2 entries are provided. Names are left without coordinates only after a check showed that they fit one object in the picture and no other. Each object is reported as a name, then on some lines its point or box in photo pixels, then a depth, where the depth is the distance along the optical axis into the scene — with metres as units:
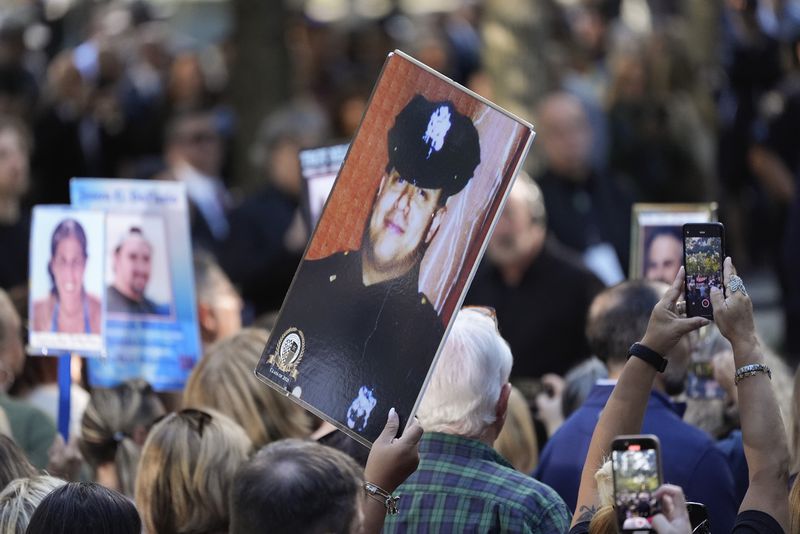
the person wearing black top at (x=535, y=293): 15.77
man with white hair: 8.30
